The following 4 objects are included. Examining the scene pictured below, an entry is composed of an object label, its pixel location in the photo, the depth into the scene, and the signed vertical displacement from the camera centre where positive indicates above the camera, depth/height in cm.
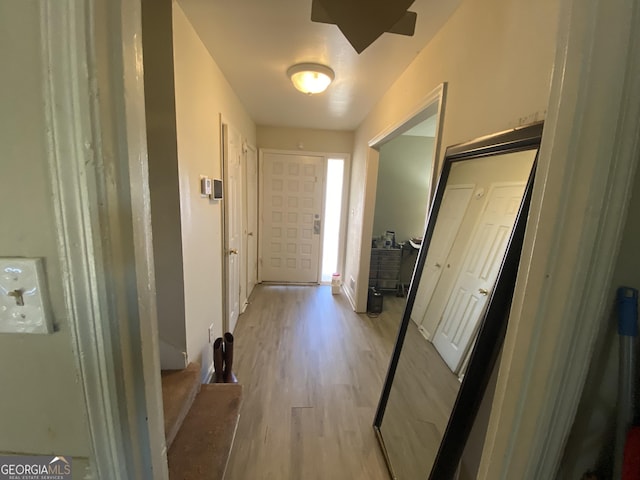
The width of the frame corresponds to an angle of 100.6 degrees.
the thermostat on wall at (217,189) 203 +10
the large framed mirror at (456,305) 94 -40
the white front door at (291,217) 404 -18
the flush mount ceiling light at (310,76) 196 +99
